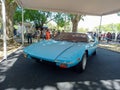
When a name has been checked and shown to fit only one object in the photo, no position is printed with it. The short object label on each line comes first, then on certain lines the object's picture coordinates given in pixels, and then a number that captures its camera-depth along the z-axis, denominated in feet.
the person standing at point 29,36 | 24.63
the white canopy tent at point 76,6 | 16.15
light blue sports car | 7.78
